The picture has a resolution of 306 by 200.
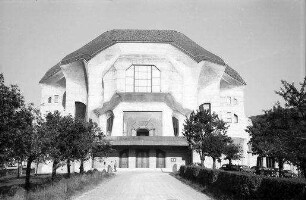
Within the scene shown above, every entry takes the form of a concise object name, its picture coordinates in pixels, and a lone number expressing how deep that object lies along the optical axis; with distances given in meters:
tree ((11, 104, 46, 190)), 19.37
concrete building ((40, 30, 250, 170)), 61.44
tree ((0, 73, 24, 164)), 17.91
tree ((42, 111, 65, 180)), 28.36
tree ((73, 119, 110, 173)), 33.25
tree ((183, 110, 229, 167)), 39.00
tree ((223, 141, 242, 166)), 50.33
